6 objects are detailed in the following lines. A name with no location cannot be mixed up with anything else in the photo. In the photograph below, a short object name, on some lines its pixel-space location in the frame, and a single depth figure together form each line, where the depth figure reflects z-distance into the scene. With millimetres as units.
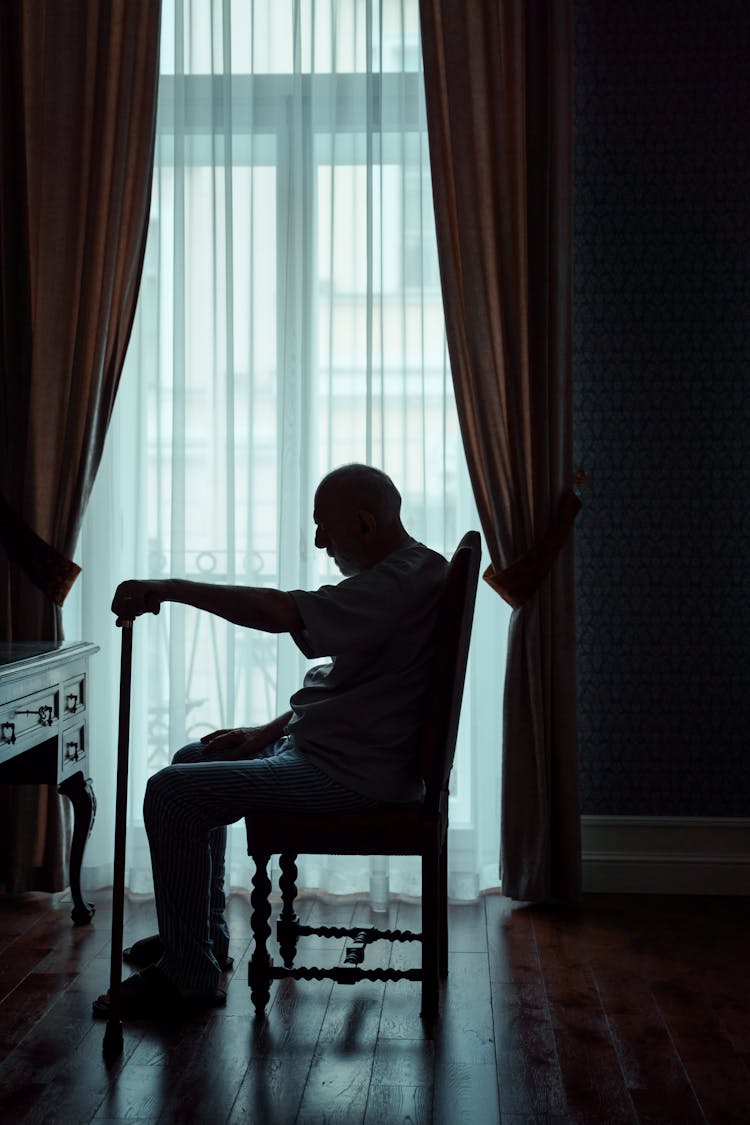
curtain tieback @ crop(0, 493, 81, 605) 3316
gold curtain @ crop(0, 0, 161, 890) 3332
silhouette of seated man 2314
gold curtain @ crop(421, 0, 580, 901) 3283
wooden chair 2367
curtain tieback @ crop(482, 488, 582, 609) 3283
